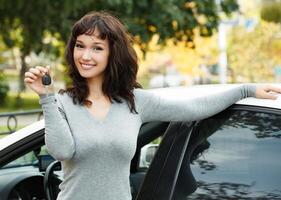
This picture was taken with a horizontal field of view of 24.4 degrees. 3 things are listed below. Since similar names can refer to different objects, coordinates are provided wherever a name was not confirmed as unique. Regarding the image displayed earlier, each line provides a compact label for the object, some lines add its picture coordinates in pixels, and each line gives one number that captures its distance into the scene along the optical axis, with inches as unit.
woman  89.0
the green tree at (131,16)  406.0
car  91.6
